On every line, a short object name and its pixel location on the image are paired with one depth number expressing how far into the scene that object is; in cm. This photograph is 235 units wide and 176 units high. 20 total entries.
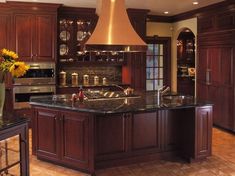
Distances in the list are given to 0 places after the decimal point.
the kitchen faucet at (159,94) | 429
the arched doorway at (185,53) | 1019
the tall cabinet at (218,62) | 603
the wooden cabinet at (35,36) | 629
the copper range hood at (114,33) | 432
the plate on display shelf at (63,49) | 687
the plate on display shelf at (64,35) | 684
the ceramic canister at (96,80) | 734
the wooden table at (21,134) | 262
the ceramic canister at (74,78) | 716
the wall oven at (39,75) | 632
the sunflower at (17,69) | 284
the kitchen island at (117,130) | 386
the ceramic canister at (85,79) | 725
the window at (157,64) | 840
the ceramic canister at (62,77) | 697
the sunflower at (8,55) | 291
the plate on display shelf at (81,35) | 698
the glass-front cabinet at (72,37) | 684
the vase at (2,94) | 290
